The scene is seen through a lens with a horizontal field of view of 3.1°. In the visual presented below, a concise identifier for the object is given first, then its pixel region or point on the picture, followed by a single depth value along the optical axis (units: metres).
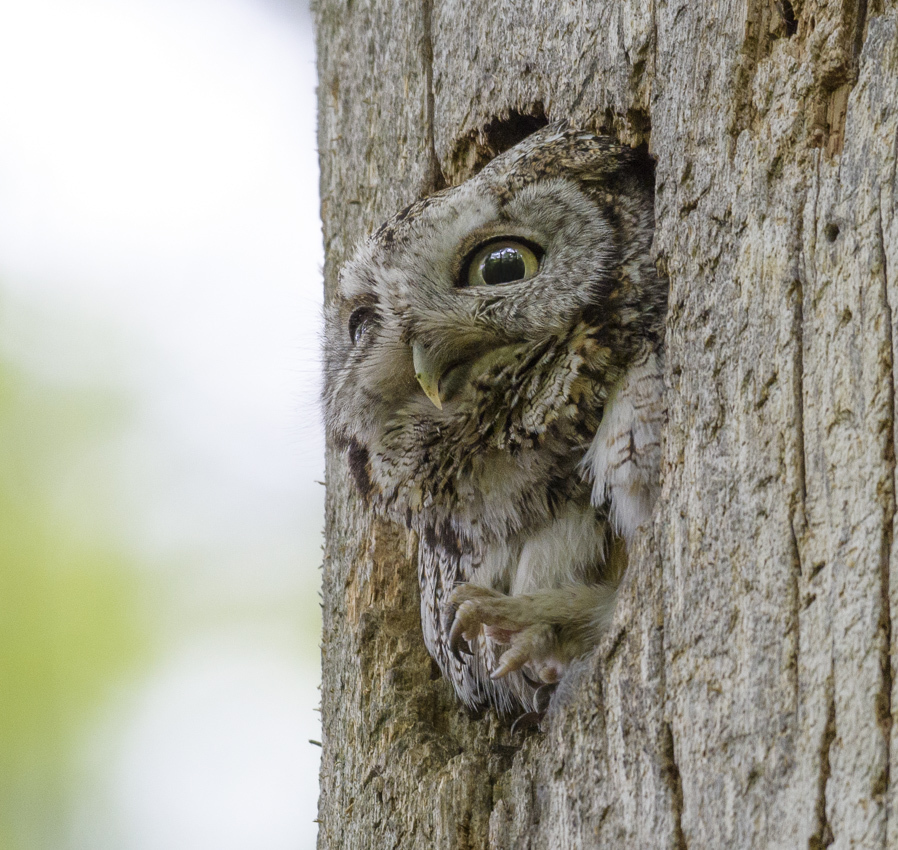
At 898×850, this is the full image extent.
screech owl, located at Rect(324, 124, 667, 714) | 3.14
